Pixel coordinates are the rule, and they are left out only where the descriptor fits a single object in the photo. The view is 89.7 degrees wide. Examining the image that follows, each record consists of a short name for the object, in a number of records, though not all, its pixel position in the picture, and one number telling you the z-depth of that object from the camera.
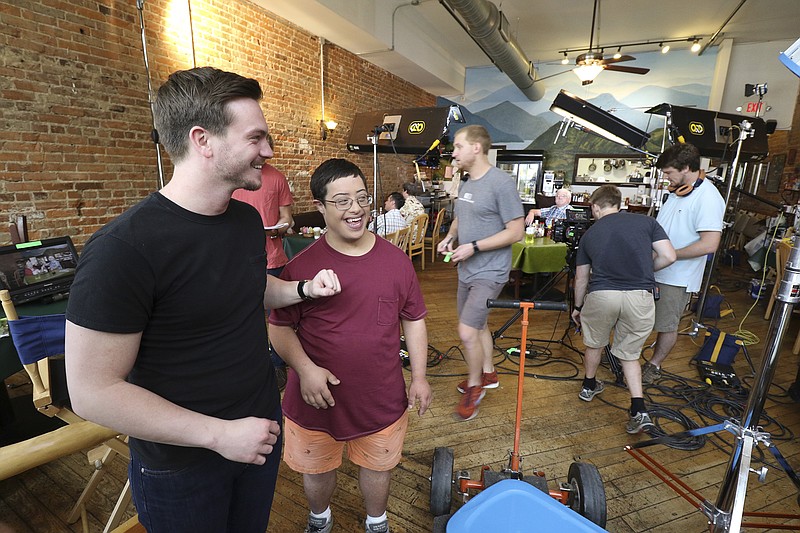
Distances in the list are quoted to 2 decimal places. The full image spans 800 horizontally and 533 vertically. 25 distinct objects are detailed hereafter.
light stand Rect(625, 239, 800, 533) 1.16
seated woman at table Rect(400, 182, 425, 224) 6.33
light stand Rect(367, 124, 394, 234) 3.33
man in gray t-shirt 2.34
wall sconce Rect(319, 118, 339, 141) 6.38
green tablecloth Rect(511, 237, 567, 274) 4.26
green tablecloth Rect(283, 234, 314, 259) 4.15
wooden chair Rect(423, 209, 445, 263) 6.65
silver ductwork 5.17
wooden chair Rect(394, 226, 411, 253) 5.42
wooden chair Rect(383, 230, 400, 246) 5.02
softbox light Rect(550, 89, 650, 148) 3.69
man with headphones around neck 2.59
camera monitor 2.02
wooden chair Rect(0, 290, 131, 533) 0.98
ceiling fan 5.26
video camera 3.32
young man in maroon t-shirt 1.27
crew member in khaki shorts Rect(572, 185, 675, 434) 2.33
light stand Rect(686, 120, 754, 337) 3.63
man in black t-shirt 0.71
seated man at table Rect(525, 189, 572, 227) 5.33
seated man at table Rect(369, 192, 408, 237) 5.09
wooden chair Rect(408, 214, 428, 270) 6.00
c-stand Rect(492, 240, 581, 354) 3.38
